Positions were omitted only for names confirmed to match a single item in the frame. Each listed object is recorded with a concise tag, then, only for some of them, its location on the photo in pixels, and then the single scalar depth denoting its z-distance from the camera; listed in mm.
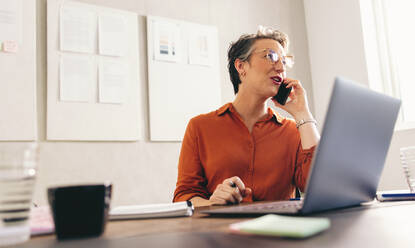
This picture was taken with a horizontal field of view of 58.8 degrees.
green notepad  445
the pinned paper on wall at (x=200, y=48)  2676
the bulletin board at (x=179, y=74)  2482
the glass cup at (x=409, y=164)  985
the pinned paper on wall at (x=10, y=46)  2059
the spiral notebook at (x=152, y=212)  777
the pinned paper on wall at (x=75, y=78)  2199
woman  1582
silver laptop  633
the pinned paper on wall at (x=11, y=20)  2074
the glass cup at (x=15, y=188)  468
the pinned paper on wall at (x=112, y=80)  2320
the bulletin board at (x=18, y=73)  2023
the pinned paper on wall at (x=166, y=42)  2535
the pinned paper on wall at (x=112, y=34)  2371
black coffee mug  509
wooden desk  439
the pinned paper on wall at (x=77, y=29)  2246
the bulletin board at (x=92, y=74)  2182
